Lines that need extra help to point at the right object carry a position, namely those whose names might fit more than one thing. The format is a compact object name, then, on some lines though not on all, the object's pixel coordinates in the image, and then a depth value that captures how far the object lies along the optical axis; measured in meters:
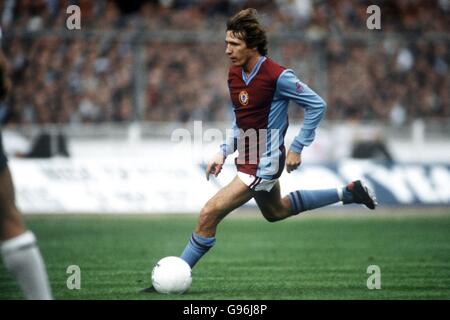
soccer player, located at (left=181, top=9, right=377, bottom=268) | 8.34
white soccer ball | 8.18
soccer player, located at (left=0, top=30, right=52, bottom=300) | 5.98
